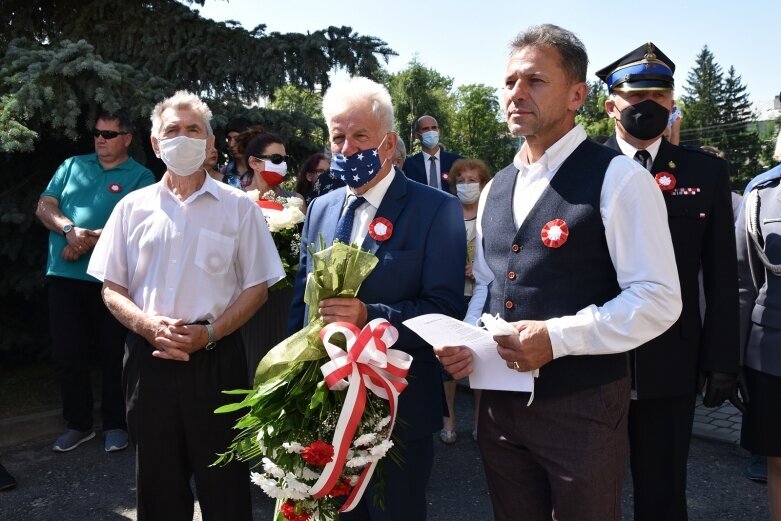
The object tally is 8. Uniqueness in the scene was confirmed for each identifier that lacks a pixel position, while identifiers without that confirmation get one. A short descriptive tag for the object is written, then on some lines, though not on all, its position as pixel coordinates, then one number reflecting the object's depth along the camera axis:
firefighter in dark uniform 2.78
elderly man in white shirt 3.09
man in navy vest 2.07
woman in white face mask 5.46
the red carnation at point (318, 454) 2.18
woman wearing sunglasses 4.64
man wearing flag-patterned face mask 2.57
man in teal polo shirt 5.17
